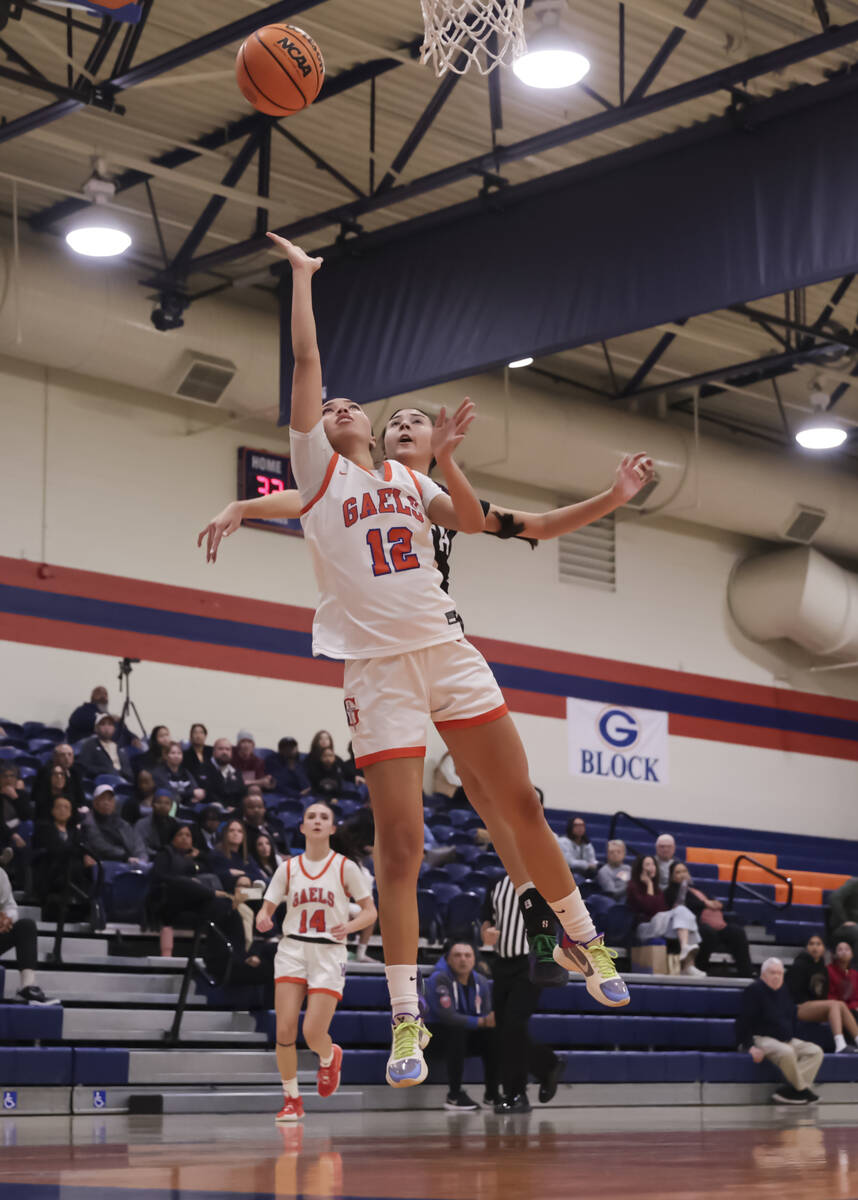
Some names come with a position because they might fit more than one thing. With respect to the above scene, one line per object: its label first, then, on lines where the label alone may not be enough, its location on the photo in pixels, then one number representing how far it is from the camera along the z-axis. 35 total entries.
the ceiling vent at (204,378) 18.11
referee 12.15
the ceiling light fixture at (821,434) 20.38
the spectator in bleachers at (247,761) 17.19
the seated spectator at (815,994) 16.56
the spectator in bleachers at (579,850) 18.02
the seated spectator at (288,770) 17.70
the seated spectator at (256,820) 14.84
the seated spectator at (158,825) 14.33
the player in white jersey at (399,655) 5.49
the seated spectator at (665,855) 18.09
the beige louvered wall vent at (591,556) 23.50
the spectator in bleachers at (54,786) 13.50
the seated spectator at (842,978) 16.88
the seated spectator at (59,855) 12.95
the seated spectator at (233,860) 13.77
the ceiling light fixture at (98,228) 14.95
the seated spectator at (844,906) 18.67
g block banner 22.72
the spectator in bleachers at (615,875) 17.94
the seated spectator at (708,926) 17.34
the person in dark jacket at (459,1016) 12.70
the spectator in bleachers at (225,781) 16.23
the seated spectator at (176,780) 15.75
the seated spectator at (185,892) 13.02
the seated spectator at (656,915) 16.94
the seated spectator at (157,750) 16.06
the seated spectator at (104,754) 15.65
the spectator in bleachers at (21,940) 11.86
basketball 6.89
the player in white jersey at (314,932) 10.43
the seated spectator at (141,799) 14.88
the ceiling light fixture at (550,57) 11.64
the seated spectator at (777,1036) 15.43
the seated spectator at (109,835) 14.01
